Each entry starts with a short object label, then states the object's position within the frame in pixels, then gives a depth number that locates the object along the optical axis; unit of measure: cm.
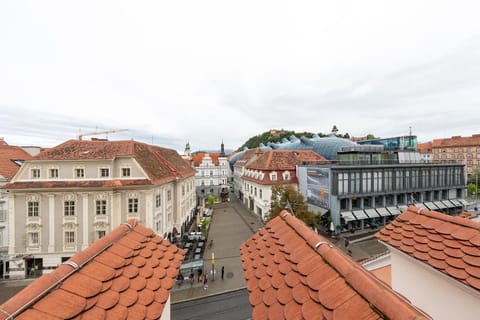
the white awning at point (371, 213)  2853
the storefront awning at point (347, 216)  2697
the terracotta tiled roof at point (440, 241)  361
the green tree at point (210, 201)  4217
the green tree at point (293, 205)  2105
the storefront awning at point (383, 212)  2931
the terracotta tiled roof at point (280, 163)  3297
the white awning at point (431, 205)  3288
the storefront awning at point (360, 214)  2769
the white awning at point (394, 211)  2981
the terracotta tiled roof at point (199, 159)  6444
